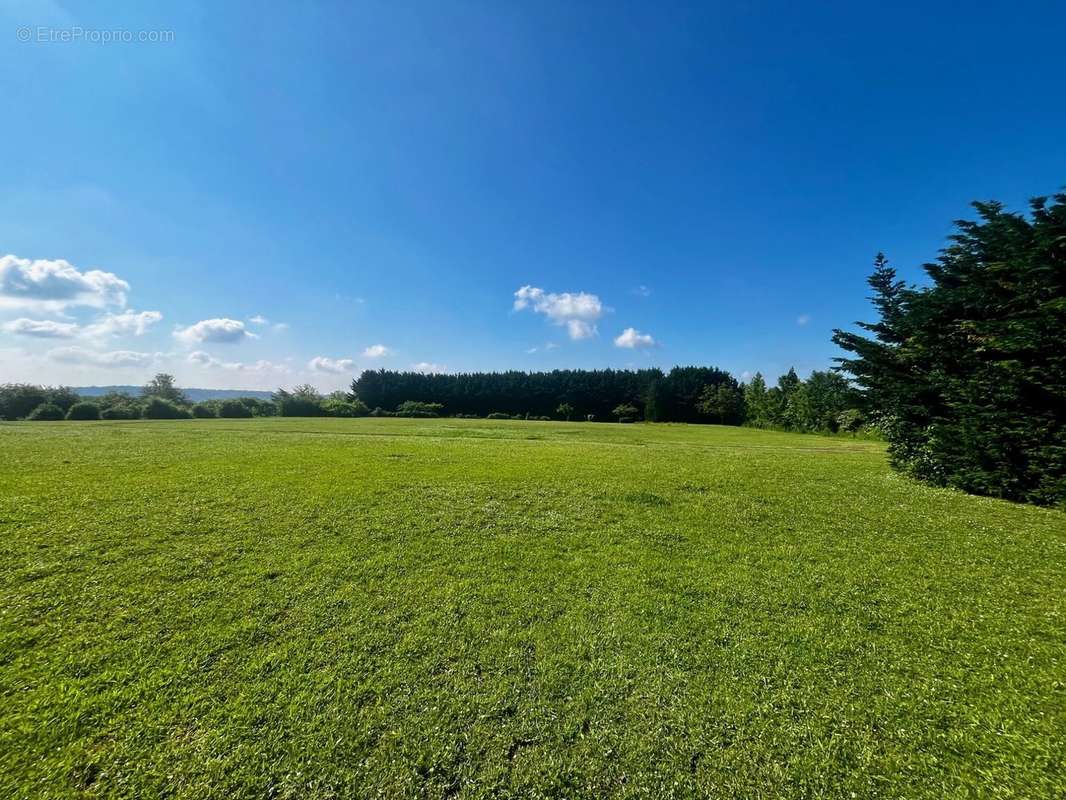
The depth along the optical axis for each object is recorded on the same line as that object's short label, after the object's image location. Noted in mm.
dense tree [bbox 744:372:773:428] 57588
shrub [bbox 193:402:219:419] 47812
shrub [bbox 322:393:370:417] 59125
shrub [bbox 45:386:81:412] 40594
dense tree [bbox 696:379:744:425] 65625
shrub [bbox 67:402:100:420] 39031
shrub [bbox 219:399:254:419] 50062
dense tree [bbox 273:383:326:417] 55688
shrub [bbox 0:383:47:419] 39562
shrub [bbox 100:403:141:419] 41150
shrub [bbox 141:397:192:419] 42219
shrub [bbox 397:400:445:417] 63300
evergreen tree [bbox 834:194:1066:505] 7746
